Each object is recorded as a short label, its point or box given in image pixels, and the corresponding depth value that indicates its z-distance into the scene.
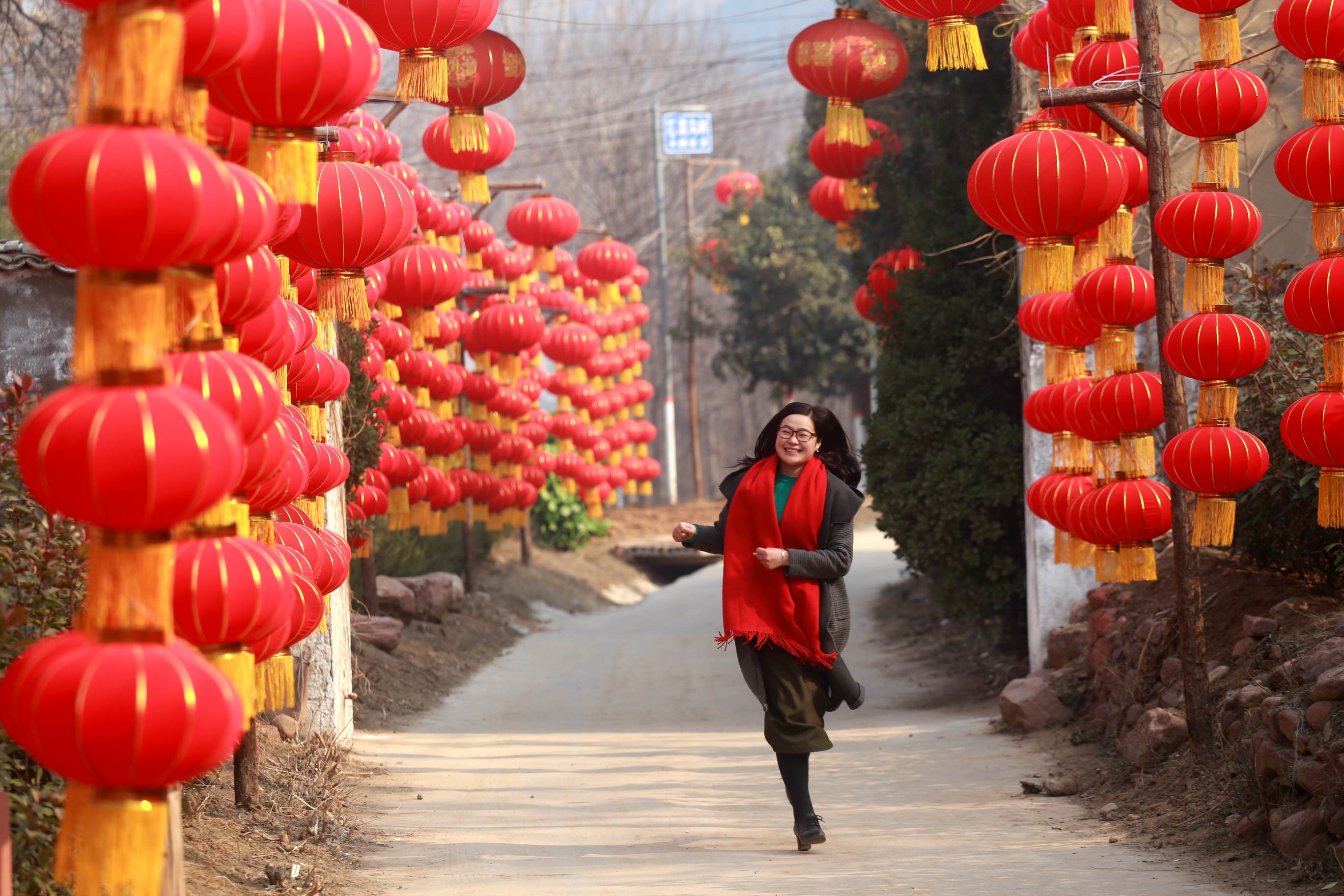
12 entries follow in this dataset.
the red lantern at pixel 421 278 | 21.80
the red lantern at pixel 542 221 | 32.06
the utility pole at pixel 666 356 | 58.69
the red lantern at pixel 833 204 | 25.16
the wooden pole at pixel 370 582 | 24.16
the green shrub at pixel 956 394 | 20.27
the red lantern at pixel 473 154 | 16.97
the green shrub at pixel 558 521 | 43.75
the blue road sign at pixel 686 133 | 55.53
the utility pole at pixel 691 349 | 53.22
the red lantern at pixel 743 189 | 50.66
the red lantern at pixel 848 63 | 17.86
